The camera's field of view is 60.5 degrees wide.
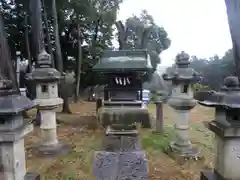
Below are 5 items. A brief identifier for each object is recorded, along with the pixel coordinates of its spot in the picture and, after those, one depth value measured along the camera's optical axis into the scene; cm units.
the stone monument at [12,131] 185
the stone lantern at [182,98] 443
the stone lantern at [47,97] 473
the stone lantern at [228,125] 192
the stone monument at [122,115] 277
